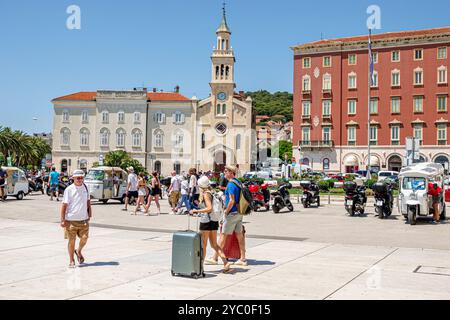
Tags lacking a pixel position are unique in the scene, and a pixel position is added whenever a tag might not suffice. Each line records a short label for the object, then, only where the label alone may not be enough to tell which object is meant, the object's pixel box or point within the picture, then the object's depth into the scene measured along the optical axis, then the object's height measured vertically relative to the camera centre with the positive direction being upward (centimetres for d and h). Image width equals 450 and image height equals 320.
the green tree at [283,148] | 12200 +735
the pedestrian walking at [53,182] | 2706 -31
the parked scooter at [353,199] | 1972 -79
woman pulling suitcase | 891 -77
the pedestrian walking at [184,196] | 2020 -77
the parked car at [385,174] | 4775 +46
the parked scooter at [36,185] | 3484 -60
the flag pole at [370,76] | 4056 +834
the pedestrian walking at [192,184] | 2014 -26
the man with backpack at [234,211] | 913 -59
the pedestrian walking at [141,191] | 1994 -55
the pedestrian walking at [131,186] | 2152 -39
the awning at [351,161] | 6084 +210
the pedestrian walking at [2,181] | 2545 -26
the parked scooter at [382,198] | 1855 -70
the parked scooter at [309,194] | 2369 -73
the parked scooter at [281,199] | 2136 -88
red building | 5734 +935
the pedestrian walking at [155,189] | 2081 -51
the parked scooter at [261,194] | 2216 -72
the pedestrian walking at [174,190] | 2164 -54
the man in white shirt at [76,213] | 905 -66
